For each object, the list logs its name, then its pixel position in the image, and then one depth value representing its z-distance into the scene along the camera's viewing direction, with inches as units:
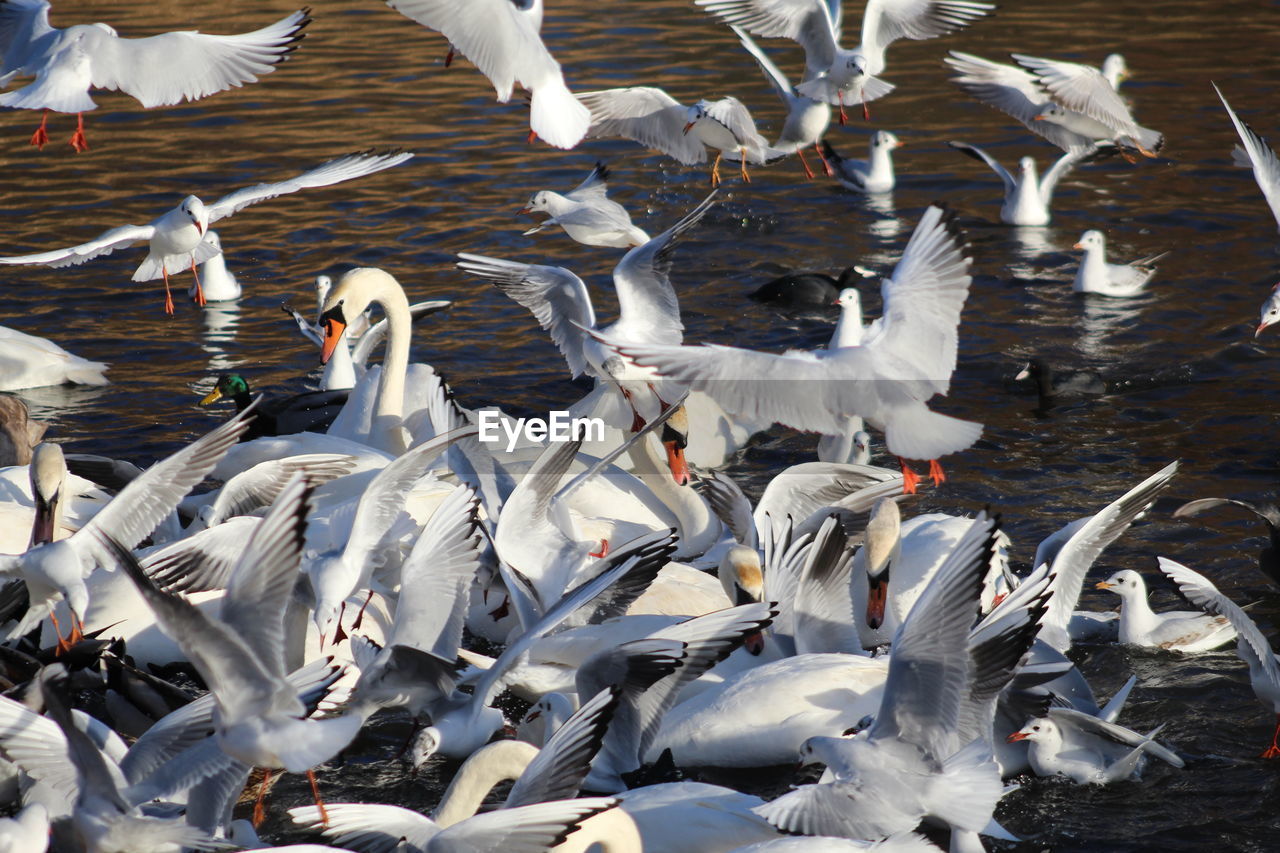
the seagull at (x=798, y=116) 559.5
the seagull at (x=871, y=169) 600.1
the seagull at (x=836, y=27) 540.1
